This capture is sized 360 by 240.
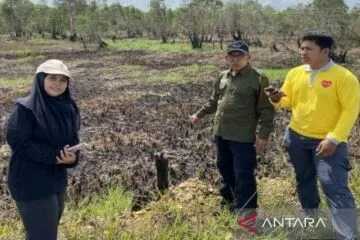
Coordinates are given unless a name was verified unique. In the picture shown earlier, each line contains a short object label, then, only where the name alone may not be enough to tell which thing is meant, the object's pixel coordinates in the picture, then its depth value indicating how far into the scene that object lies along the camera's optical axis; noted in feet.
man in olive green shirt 13.62
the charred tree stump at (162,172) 18.54
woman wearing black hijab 9.61
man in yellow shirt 11.93
